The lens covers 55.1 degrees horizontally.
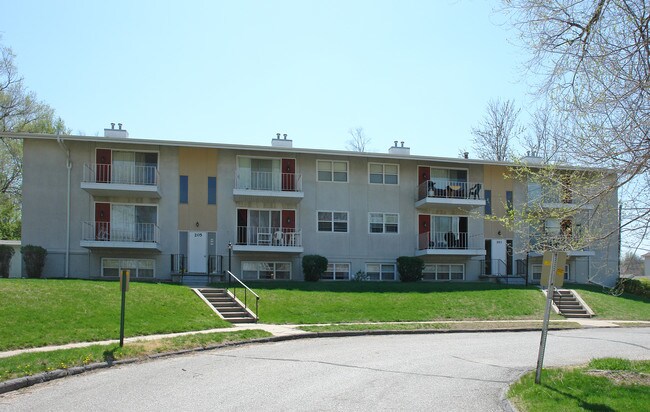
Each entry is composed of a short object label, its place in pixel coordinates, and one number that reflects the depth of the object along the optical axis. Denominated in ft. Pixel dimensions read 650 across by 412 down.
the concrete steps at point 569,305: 87.04
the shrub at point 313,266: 96.78
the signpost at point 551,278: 33.04
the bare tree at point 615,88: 31.19
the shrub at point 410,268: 101.91
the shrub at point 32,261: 89.45
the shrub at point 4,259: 92.17
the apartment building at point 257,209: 94.79
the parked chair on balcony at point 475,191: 108.37
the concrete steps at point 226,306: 67.67
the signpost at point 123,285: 44.91
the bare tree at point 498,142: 153.69
